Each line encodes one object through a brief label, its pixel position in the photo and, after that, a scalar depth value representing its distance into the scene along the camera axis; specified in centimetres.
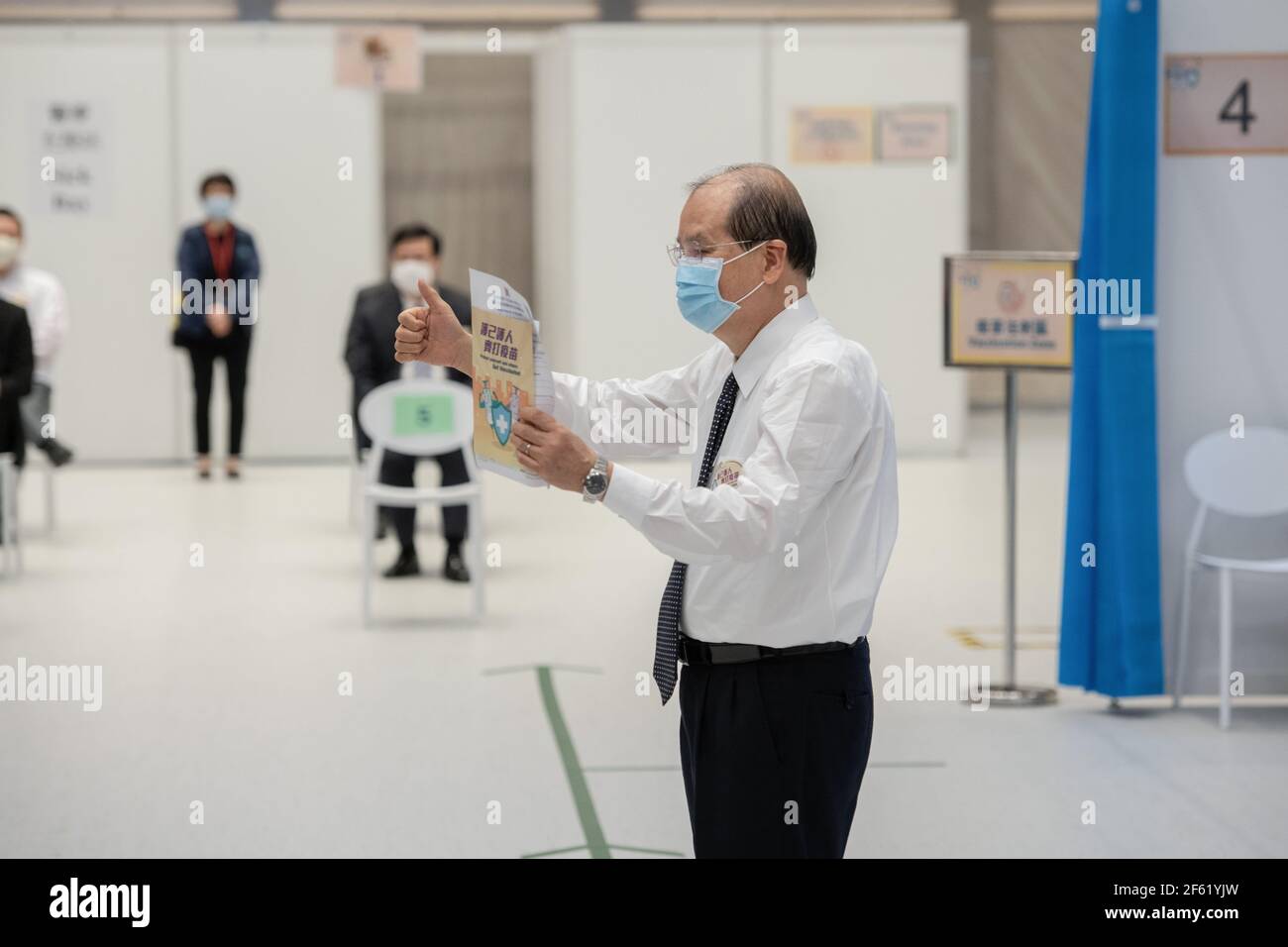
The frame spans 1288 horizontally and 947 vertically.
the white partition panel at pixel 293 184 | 1208
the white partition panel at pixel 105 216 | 1192
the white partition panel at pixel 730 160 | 1203
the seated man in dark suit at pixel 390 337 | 777
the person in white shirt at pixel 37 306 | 927
